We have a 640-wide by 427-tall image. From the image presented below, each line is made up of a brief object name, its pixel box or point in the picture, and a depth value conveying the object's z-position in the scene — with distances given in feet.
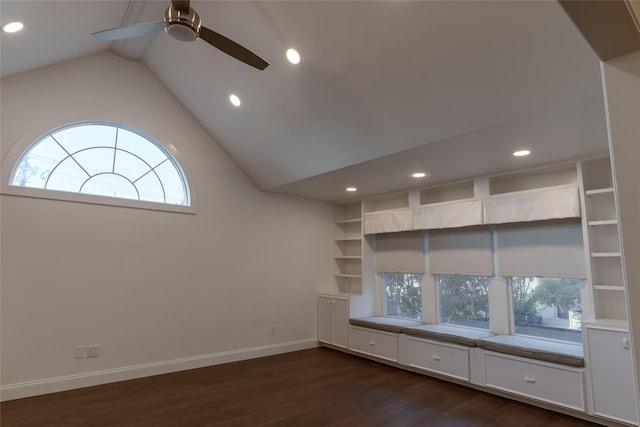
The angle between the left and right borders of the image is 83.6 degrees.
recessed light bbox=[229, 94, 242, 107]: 13.27
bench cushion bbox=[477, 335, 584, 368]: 10.44
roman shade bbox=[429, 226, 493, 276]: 14.36
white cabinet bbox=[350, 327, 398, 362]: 15.17
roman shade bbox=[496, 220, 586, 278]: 12.00
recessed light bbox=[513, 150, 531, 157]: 11.21
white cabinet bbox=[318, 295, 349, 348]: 17.51
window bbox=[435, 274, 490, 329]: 14.64
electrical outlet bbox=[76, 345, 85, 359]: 12.26
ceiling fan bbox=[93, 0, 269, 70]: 6.62
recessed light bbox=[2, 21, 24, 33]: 8.94
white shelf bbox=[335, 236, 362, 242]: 19.34
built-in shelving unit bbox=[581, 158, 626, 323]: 11.10
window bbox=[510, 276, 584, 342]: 12.21
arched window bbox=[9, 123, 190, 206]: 12.19
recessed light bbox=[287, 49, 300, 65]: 10.22
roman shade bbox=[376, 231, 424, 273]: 16.87
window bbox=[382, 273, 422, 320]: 17.12
